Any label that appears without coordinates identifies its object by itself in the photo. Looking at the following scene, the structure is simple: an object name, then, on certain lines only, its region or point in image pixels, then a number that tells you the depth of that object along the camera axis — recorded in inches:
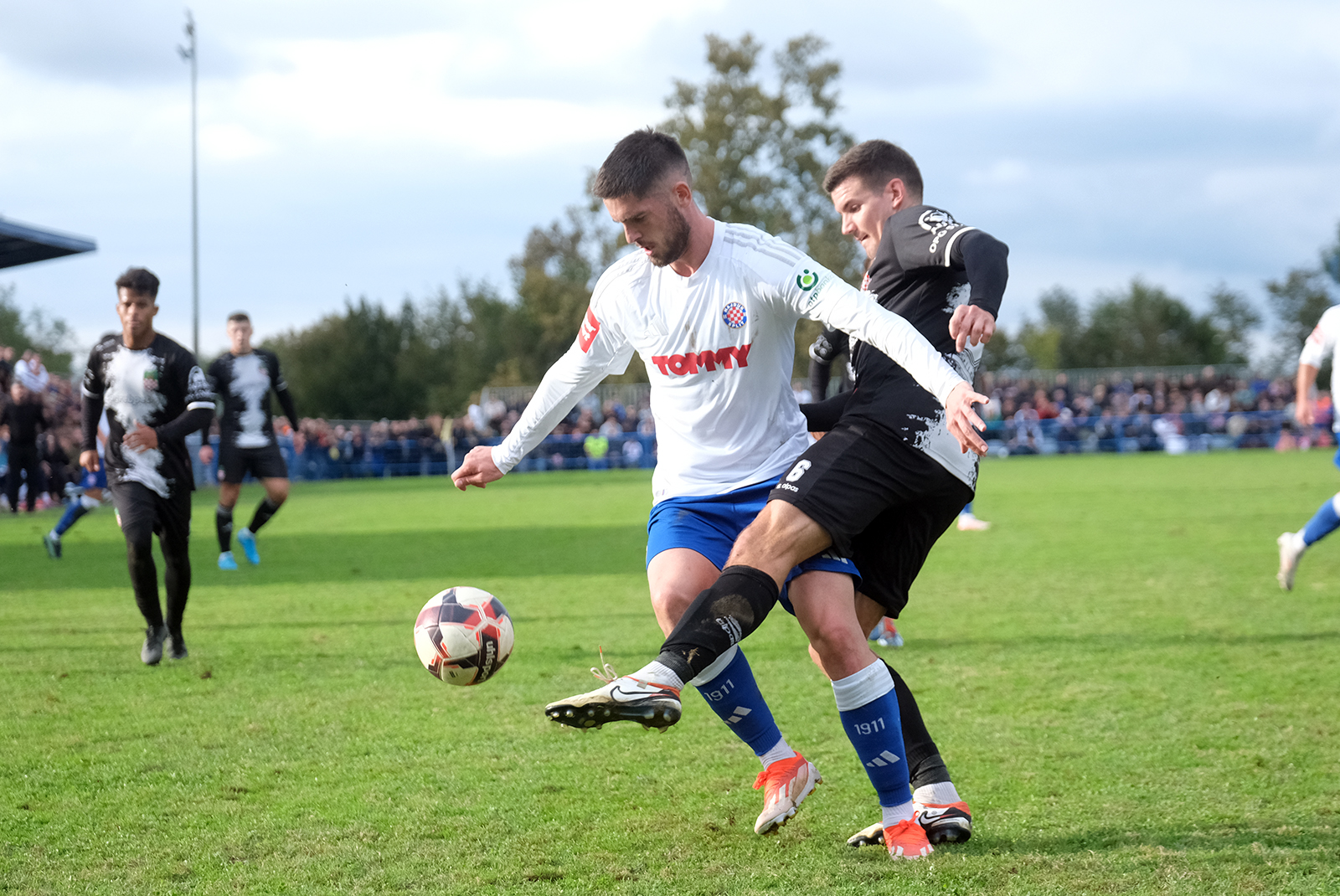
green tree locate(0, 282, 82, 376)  2347.4
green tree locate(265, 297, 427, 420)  2775.6
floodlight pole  1443.2
